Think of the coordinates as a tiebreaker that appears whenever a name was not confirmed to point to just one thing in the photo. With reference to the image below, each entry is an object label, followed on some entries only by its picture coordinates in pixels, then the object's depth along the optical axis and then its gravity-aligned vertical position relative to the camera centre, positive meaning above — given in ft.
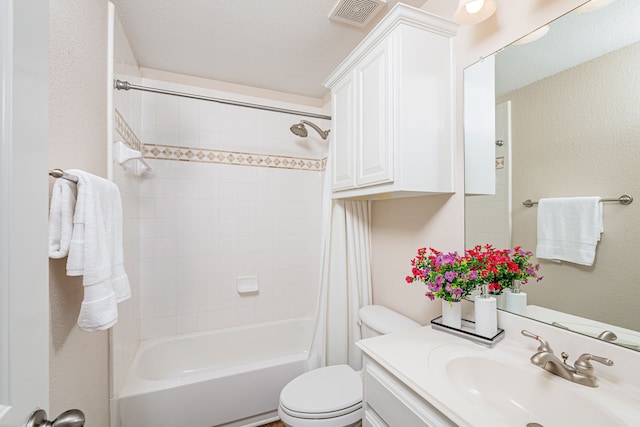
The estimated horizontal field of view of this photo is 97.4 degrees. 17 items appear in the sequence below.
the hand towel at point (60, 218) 2.56 -0.01
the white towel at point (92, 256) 2.59 -0.36
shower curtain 5.96 -1.61
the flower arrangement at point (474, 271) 3.41 -0.70
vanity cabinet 2.53 -1.92
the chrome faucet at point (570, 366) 2.54 -1.43
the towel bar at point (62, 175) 2.46 +0.39
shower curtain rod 4.72 +2.42
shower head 7.26 +2.26
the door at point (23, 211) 1.38 +0.04
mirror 2.60 +0.70
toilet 4.17 -2.88
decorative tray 3.38 -1.51
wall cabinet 3.92 +1.65
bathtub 4.96 -3.37
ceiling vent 4.62 +3.53
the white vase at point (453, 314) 3.76 -1.33
